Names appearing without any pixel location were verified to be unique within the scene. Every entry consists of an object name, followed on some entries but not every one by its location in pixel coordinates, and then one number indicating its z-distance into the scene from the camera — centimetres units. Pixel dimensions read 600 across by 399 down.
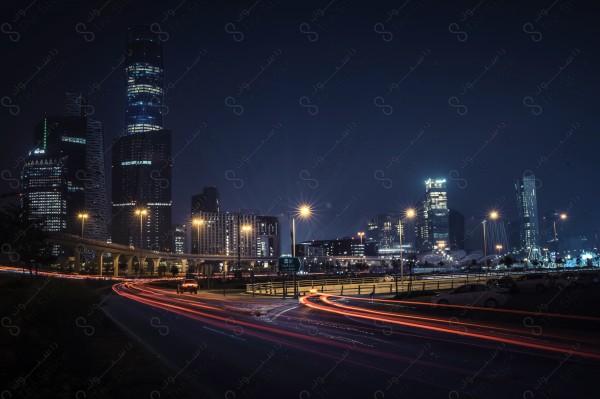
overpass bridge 10089
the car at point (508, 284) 3722
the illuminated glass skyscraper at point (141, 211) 8191
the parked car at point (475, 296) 2838
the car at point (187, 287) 5497
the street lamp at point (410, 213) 5033
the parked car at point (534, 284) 3875
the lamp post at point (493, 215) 5927
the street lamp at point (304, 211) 4406
